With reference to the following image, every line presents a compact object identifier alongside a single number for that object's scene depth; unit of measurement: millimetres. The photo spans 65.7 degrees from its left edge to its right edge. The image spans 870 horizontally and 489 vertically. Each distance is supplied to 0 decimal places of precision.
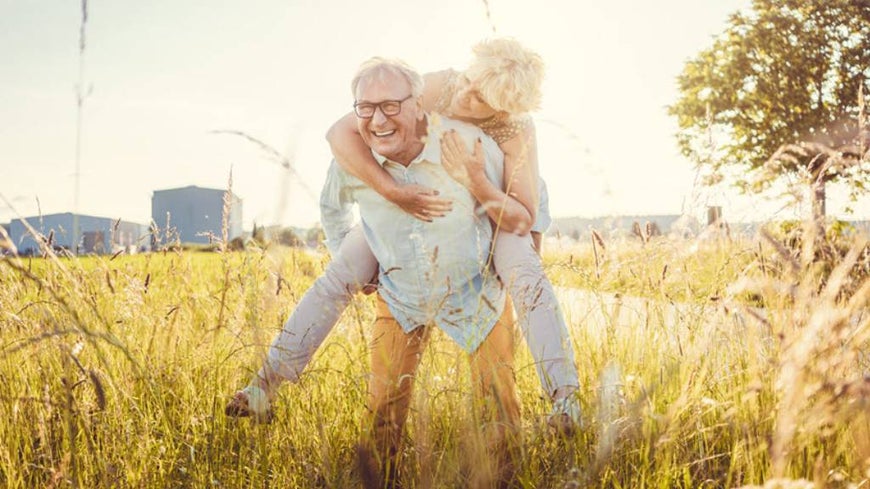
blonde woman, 2178
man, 2426
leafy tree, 16609
